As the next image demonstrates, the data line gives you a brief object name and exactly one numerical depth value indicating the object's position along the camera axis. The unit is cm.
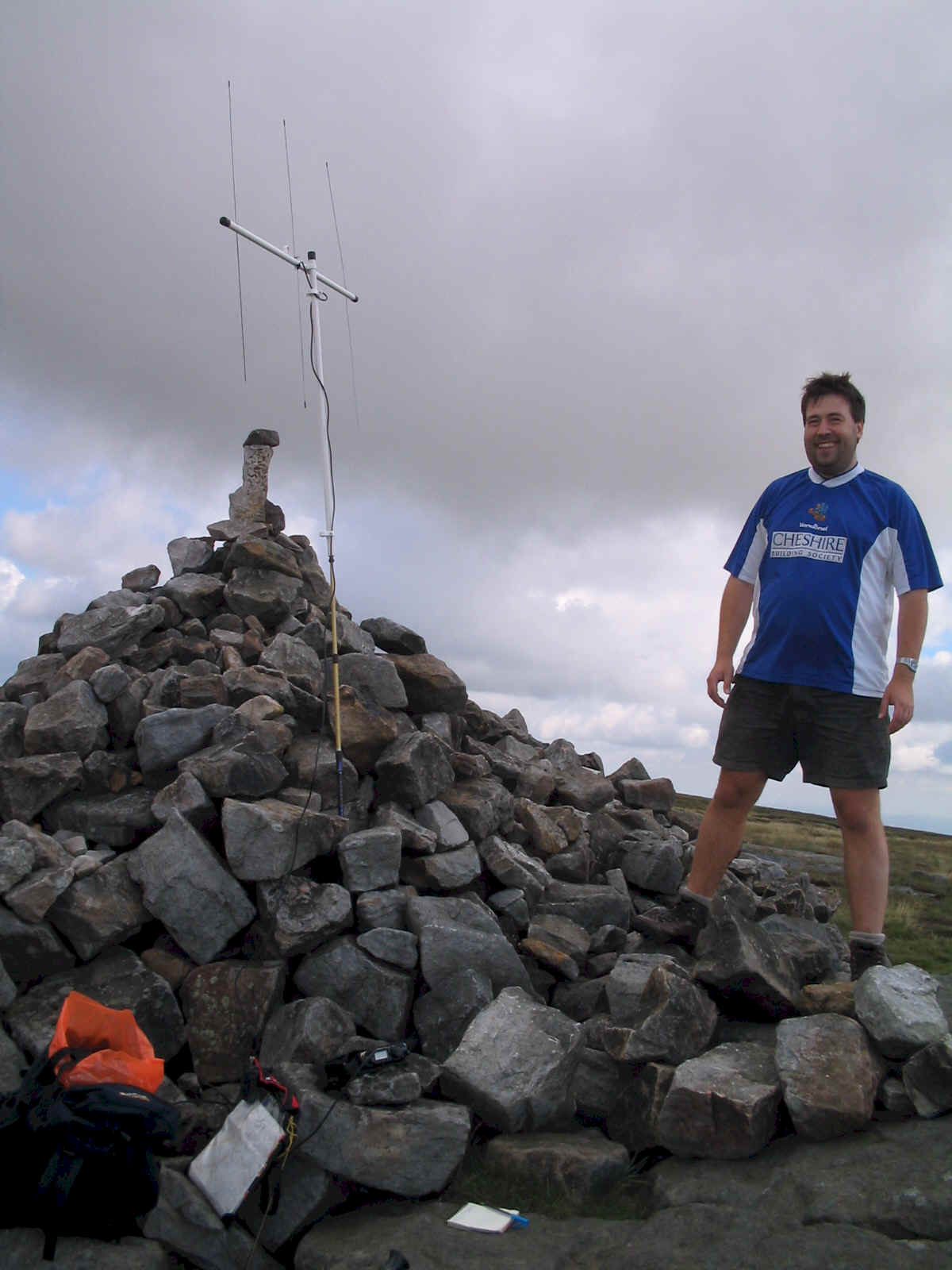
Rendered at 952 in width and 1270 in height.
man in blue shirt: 633
